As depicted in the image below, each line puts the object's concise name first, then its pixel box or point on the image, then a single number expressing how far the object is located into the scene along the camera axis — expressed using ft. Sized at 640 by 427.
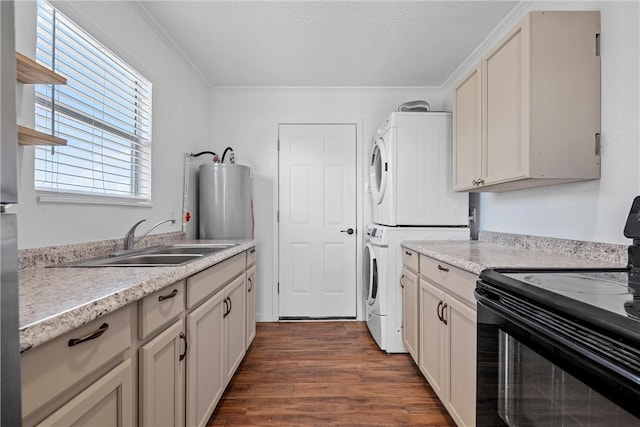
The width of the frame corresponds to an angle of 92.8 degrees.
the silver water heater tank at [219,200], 8.90
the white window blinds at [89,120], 4.26
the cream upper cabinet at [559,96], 4.57
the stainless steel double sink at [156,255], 4.39
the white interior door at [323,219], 10.55
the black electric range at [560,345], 2.10
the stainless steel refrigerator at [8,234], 1.41
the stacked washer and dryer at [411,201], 8.04
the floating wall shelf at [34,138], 3.30
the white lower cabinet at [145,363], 2.12
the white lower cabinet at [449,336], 4.48
